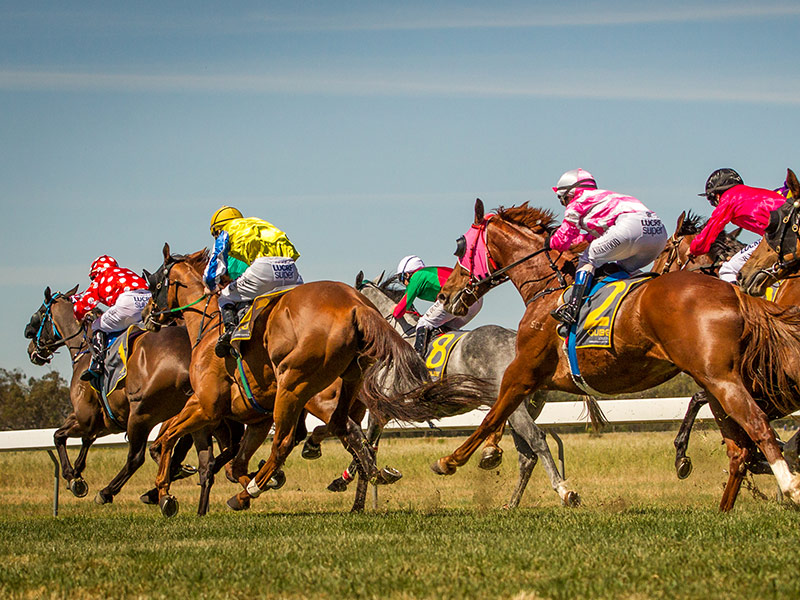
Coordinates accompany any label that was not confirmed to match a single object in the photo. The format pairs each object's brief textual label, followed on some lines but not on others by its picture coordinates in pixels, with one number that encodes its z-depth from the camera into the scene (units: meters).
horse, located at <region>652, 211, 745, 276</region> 20.03
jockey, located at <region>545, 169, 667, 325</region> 15.34
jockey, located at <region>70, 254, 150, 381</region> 23.91
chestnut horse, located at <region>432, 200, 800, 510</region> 13.20
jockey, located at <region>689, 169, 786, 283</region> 15.93
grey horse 20.30
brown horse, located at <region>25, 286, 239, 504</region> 21.78
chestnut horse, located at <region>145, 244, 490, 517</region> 17.44
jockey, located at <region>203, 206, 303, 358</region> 18.75
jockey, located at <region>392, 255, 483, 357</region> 22.66
